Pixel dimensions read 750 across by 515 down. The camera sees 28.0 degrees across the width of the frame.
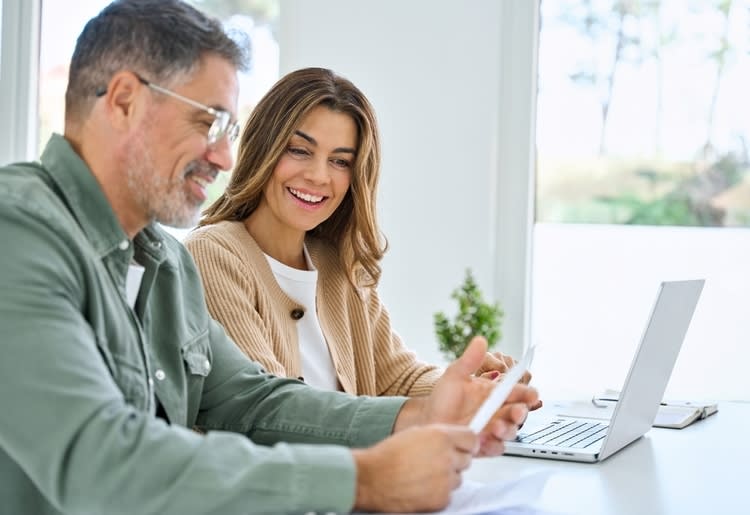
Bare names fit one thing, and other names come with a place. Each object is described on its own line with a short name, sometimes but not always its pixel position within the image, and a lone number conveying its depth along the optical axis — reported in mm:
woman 2100
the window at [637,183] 3341
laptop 1803
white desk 1597
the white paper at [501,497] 1407
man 1309
